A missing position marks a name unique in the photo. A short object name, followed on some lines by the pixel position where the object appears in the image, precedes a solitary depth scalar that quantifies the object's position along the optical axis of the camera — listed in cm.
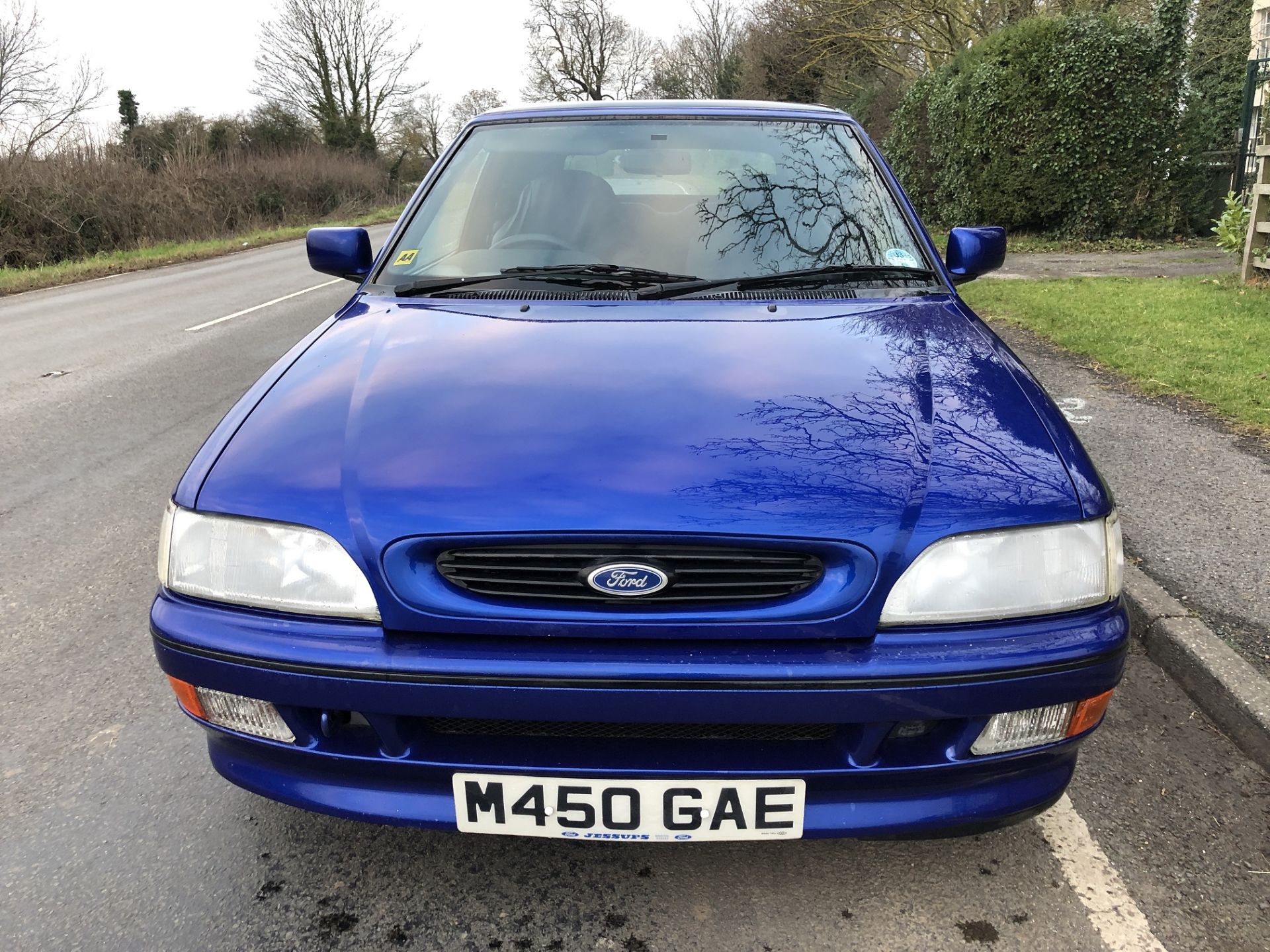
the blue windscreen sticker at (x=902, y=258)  271
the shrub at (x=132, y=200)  1872
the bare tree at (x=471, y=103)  5372
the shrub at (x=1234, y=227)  885
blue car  158
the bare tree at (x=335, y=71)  4088
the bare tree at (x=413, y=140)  4459
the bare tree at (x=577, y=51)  4903
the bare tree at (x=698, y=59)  4994
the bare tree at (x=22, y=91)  2455
